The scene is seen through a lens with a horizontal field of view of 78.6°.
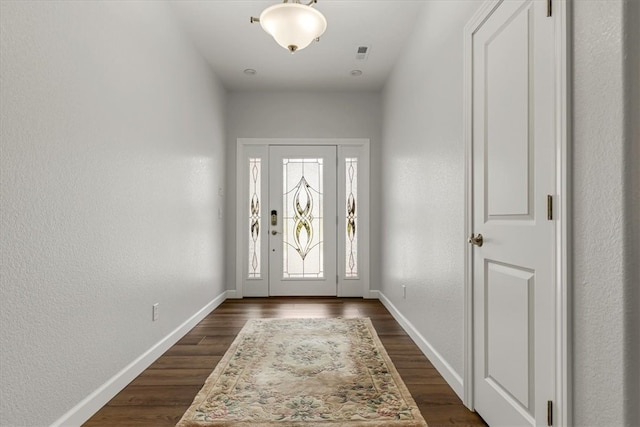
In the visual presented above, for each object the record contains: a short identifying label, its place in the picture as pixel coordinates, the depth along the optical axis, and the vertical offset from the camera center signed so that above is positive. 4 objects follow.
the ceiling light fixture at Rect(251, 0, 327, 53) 2.40 +1.20
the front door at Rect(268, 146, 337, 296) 5.04 +0.00
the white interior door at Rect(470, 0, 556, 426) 1.42 -0.01
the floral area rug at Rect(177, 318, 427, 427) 1.88 -1.00
